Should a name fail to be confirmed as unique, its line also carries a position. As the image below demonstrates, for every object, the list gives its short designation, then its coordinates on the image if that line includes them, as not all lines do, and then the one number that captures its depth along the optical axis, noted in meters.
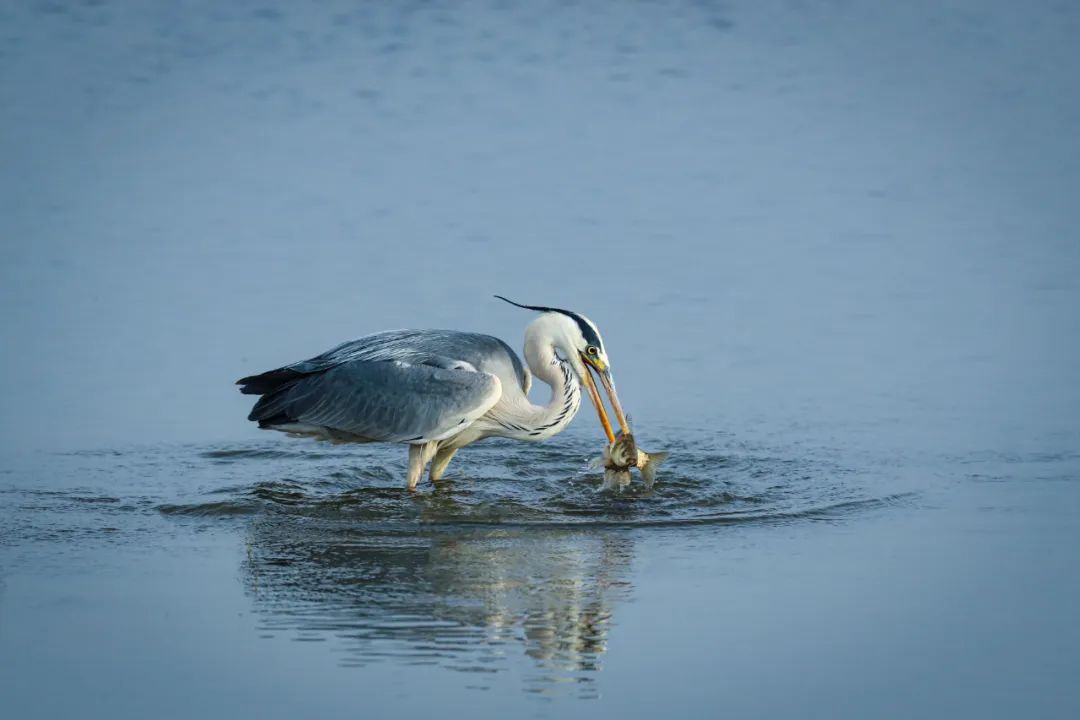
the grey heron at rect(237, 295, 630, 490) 17.55
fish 16.28
